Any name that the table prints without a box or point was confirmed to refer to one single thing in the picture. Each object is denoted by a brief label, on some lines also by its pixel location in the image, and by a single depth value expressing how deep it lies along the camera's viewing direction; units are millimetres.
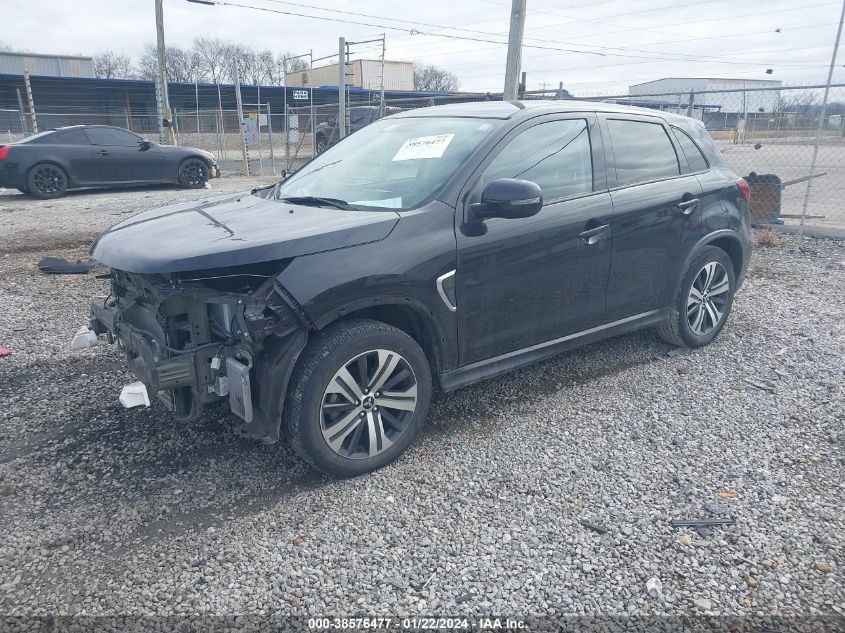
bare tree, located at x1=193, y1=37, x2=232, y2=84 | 67750
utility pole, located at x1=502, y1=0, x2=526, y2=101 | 13062
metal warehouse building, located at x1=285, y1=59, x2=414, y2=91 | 38531
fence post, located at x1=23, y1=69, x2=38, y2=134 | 21594
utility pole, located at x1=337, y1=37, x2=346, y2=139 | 16547
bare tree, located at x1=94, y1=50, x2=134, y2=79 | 61906
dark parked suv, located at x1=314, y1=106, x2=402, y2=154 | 22594
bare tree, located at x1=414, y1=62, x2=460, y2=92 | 66938
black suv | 2988
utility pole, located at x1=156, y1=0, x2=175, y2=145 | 21469
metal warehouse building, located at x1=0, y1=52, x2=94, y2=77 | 38500
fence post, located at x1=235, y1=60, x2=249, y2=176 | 17114
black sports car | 12922
